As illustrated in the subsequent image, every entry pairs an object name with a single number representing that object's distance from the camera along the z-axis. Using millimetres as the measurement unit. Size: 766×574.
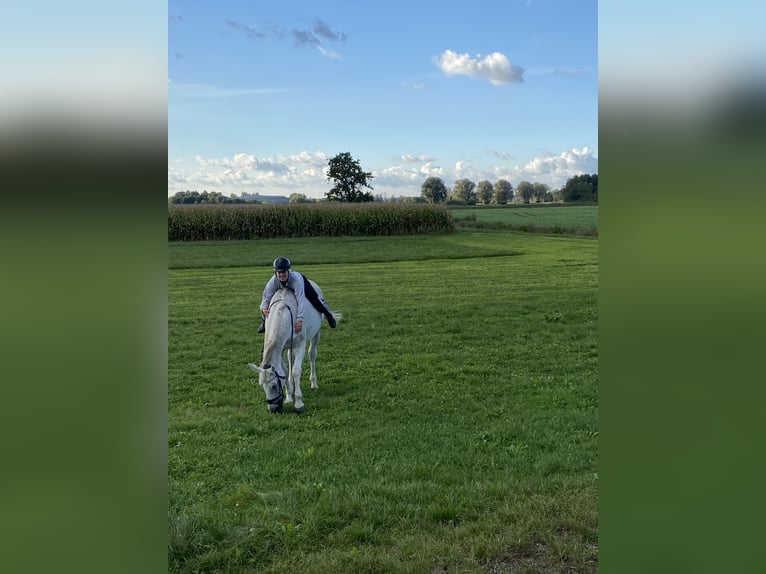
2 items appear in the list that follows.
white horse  7648
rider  7875
